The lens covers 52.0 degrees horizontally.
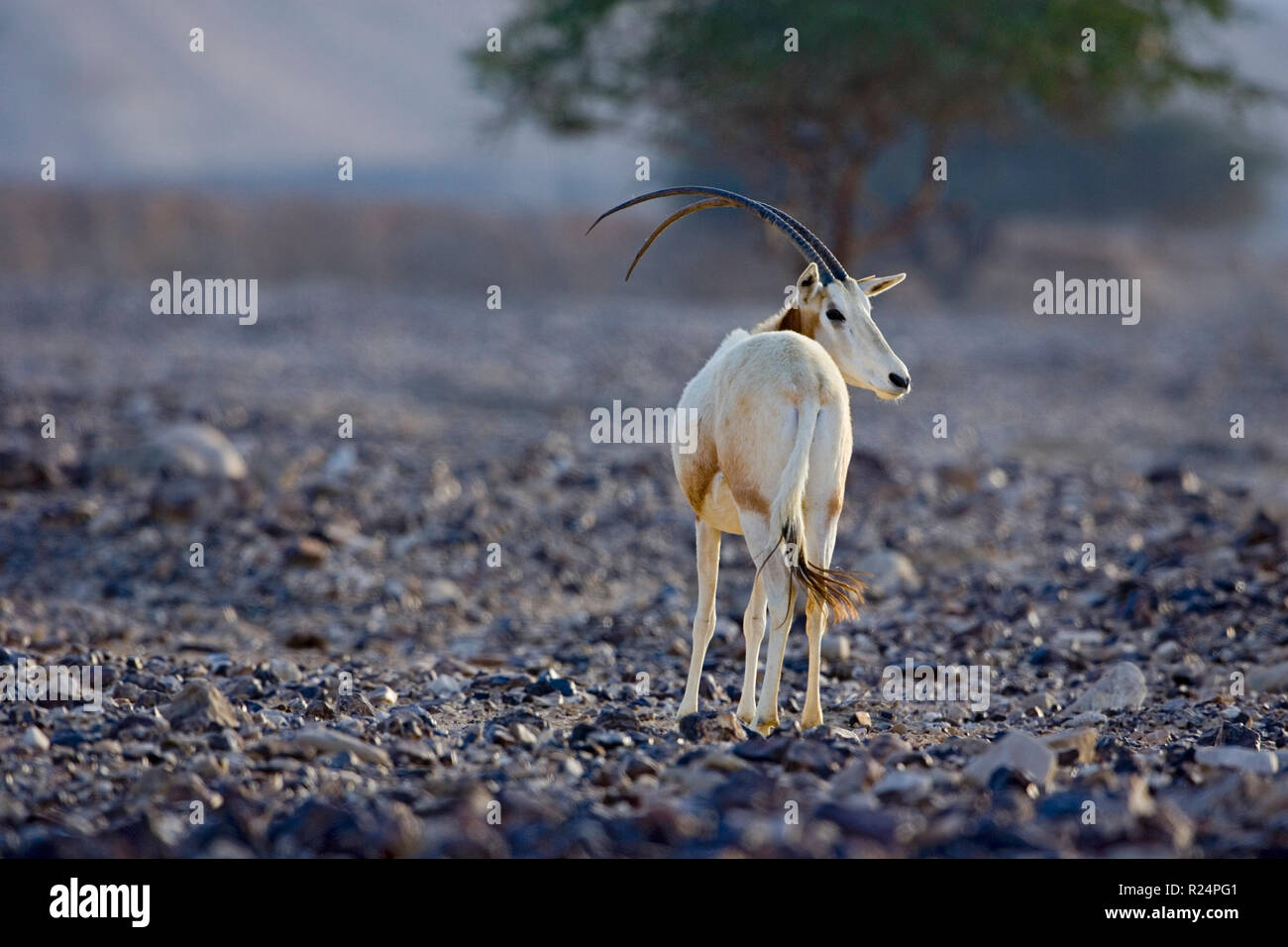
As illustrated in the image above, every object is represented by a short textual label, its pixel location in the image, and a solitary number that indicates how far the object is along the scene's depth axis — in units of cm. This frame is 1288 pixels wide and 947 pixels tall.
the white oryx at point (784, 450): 514
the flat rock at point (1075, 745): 499
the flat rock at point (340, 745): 495
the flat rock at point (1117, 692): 630
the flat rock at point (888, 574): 888
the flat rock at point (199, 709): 526
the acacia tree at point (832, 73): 1778
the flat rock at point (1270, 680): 655
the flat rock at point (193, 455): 1059
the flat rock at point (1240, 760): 470
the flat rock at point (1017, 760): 453
